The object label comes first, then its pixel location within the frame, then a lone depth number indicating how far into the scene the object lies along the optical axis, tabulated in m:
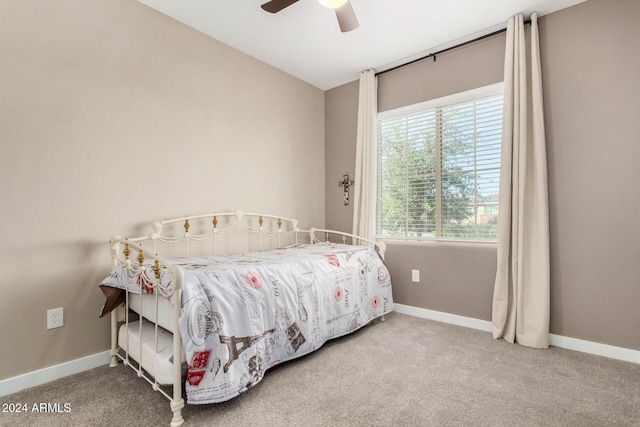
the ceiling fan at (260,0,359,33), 1.89
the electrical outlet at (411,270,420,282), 3.02
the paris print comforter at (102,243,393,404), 1.42
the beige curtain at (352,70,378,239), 3.23
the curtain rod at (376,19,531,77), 2.55
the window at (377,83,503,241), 2.66
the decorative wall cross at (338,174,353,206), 3.50
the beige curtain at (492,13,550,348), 2.27
